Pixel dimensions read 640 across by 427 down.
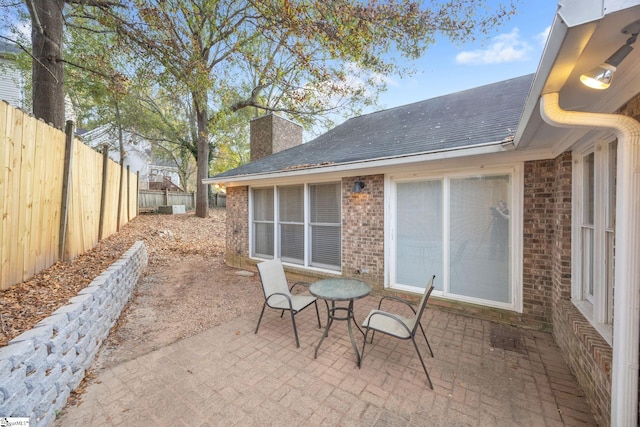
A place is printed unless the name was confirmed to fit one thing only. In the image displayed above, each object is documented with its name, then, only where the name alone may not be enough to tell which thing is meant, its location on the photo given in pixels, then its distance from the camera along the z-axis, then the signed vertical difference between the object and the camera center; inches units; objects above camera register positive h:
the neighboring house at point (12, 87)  501.0 +250.5
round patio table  122.3 -38.9
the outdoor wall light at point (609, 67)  45.0 +32.7
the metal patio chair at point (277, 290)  139.5 -45.1
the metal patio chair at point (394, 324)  103.8 -48.9
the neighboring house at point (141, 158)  675.4 +203.3
